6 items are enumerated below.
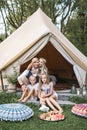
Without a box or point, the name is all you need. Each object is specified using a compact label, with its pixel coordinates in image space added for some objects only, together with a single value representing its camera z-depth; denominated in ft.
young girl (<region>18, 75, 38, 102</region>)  11.17
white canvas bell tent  12.77
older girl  10.48
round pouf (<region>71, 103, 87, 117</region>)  10.16
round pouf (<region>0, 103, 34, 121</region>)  9.16
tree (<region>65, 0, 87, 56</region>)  30.00
